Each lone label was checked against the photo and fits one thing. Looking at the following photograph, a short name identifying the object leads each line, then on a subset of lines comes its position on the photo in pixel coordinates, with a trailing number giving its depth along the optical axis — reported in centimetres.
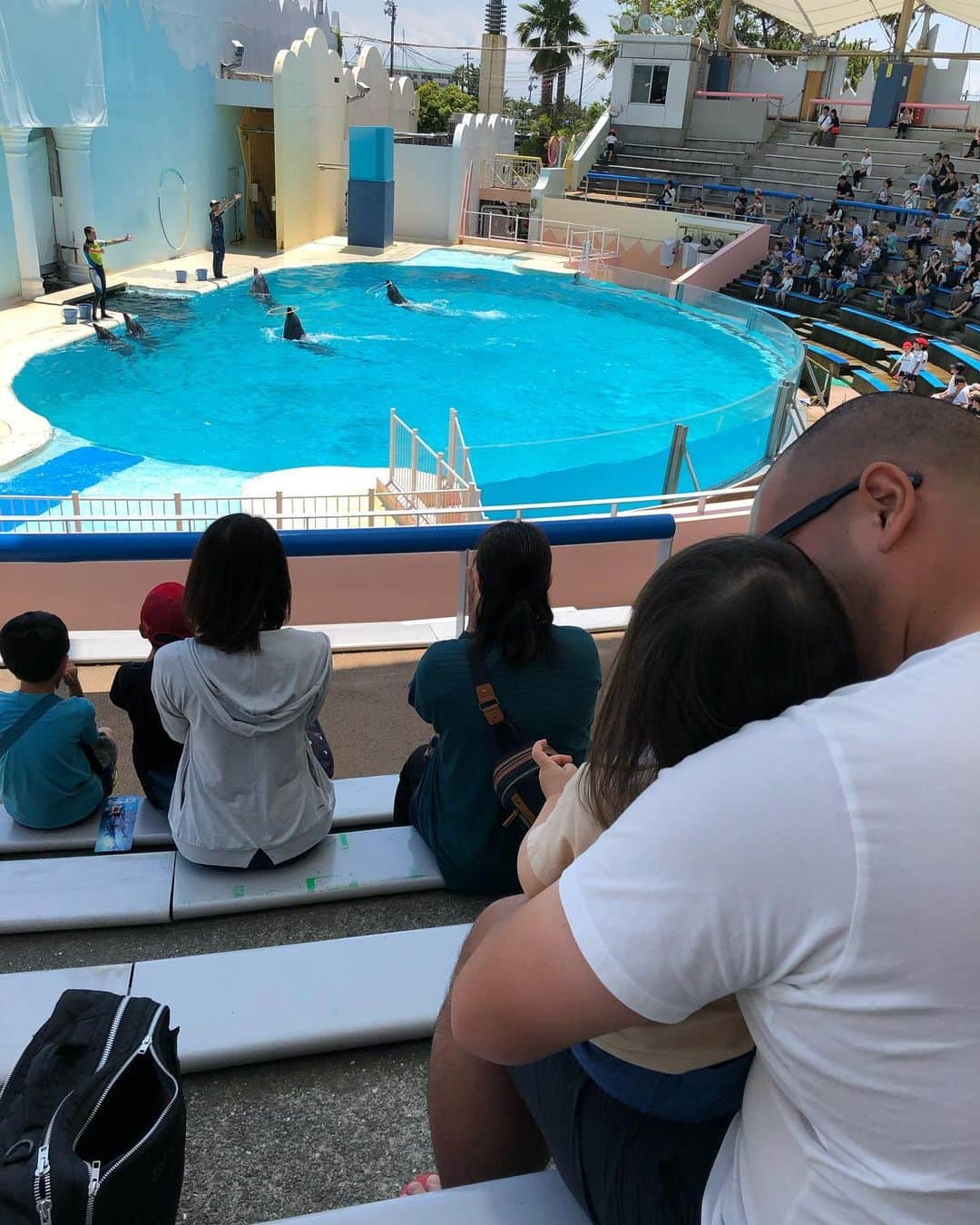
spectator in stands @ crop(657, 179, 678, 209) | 2245
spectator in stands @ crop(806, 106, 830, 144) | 2525
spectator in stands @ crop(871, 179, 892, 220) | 2073
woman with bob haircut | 188
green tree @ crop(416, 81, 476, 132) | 3691
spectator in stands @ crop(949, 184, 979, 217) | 1872
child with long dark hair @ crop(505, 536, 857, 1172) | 80
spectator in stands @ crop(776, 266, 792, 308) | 1870
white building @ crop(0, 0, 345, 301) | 1411
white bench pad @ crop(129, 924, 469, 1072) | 149
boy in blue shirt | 209
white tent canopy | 2906
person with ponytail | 190
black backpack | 100
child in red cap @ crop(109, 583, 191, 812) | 223
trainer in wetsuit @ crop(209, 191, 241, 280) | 1761
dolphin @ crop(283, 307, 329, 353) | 1467
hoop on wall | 1869
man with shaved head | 64
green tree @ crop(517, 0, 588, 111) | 4056
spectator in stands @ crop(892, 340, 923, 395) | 1244
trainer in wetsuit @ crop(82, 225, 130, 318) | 1377
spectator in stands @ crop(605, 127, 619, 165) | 2684
